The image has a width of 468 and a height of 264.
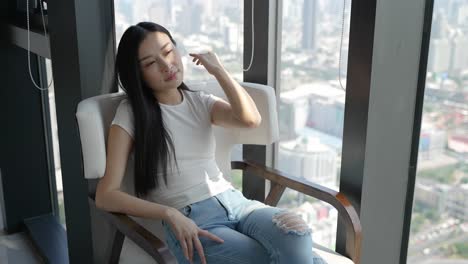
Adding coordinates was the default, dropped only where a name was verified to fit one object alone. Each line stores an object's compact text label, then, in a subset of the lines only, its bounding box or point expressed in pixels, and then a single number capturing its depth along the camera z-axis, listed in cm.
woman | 154
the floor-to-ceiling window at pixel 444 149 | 153
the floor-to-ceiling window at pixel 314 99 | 177
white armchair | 159
